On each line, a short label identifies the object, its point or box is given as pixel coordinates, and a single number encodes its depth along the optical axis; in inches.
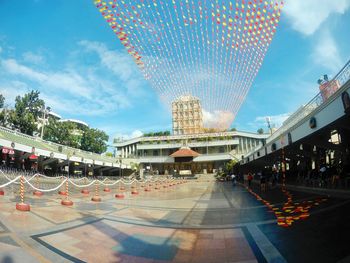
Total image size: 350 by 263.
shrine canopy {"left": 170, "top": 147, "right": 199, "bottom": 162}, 2664.9
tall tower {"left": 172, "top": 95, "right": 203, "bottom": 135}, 2624.5
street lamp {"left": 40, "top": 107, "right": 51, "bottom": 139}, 1882.6
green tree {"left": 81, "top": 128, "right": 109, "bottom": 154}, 2596.0
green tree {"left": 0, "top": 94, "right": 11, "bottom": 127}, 1771.7
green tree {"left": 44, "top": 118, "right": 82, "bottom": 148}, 2186.3
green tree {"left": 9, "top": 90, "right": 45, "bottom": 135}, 1782.7
